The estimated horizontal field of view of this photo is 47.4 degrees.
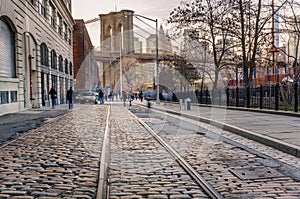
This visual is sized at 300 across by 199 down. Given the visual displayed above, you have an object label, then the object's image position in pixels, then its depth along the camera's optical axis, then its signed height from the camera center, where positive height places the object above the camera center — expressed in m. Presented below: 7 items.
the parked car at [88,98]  39.88 -0.37
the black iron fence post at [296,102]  14.74 -0.34
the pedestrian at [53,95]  26.08 -0.05
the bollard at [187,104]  21.15 -0.59
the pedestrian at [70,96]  25.59 -0.09
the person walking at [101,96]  39.42 -0.20
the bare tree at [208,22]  24.66 +5.45
